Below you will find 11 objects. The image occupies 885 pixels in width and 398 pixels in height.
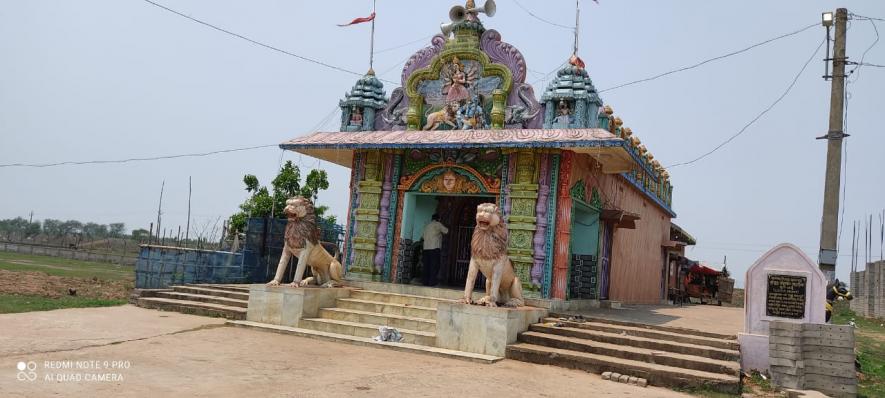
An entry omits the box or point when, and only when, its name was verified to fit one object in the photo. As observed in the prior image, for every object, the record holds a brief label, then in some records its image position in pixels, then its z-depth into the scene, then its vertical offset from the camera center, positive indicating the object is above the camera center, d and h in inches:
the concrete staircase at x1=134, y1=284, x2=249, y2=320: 446.3 -55.0
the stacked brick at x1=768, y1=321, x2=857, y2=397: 297.7 -38.7
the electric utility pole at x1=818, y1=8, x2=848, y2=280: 428.8 +72.4
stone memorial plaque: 326.0 -10.0
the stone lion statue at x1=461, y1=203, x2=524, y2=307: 358.3 +0.1
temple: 448.8 +72.1
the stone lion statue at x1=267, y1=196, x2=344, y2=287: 425.7 -1.3
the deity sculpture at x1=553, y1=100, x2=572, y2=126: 451.2 +105.1
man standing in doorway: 504.7 -0.1
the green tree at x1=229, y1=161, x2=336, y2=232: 926.4 +68.1
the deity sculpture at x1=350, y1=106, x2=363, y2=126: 532.4 +107.5
